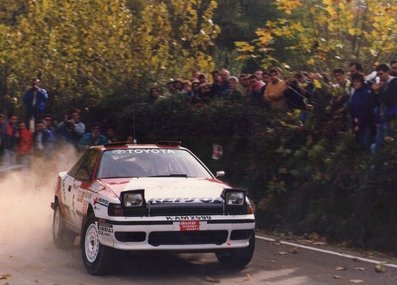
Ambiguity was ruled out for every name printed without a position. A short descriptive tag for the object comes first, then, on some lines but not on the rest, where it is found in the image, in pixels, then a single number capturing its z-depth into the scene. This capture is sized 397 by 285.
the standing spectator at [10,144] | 22.38
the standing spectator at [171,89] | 20.27
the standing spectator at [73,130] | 21.42
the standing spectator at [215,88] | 18.95
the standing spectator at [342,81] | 15.34
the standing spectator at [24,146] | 22.11
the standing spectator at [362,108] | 14.12
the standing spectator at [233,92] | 18.16
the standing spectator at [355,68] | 14.75
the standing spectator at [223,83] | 18.80
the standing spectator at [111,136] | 20.92
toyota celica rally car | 10.00
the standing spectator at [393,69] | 14.33
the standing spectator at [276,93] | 16.75
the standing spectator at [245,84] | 17.95
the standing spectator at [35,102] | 23.36
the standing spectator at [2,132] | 22.42
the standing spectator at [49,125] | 21.89
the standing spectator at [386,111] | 13.48
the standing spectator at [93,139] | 20.35
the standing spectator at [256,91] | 17.45
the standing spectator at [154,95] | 20.61
